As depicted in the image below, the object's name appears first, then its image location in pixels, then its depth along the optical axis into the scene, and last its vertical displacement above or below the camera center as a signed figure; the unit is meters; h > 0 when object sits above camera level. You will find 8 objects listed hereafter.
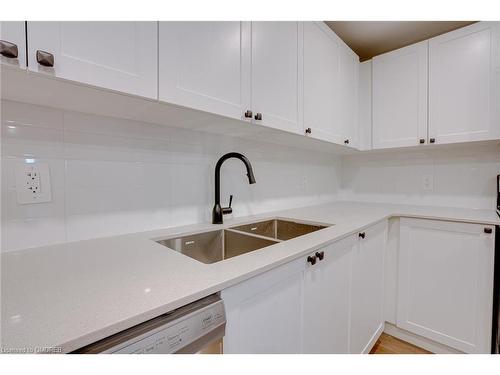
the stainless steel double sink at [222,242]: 1.04 -0.28
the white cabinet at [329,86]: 1.40 +0.66
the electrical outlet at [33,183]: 0.78 +0.00
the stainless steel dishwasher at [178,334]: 0.42 -0.30
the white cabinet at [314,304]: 0.66 -0.44
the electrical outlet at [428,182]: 1.95 +0.00
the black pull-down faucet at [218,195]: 1.23 -0.07
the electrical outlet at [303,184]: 1.95 -0.01
